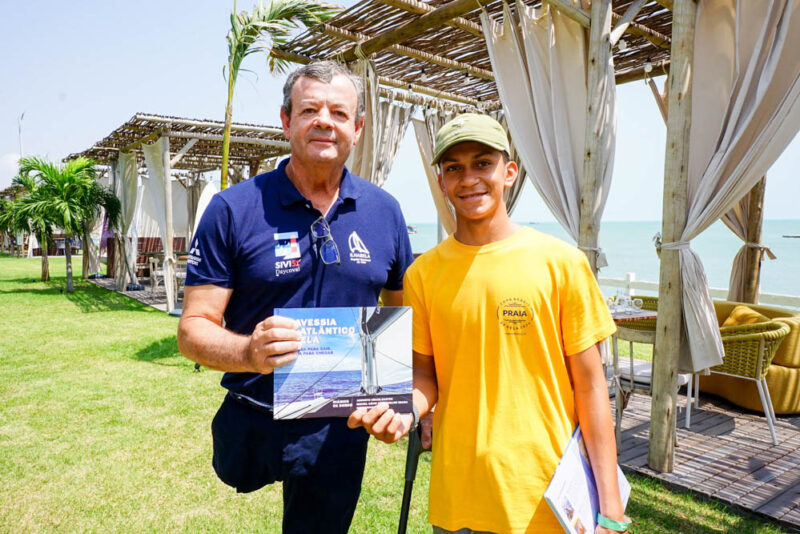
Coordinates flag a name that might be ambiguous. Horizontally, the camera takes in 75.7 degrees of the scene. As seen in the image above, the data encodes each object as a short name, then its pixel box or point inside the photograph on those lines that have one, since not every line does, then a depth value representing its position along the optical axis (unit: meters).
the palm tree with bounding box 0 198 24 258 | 13.72
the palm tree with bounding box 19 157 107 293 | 12.80
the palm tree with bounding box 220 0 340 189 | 5.66
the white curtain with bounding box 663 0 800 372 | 3.33
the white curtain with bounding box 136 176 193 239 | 17.88
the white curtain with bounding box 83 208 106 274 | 16.06
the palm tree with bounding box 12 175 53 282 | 12.88
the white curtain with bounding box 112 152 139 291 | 13.16
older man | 1.65
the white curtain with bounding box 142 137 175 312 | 10.45
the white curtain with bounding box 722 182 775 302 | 6.32
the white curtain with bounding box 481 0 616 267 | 4.34
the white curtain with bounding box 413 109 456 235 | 8.13
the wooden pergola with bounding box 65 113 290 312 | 10.42
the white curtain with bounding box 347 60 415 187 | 6.71
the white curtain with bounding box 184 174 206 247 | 17.11
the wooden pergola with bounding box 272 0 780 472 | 3.57
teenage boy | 1.37
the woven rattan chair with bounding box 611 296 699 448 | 4.16
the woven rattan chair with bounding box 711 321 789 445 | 4.34
